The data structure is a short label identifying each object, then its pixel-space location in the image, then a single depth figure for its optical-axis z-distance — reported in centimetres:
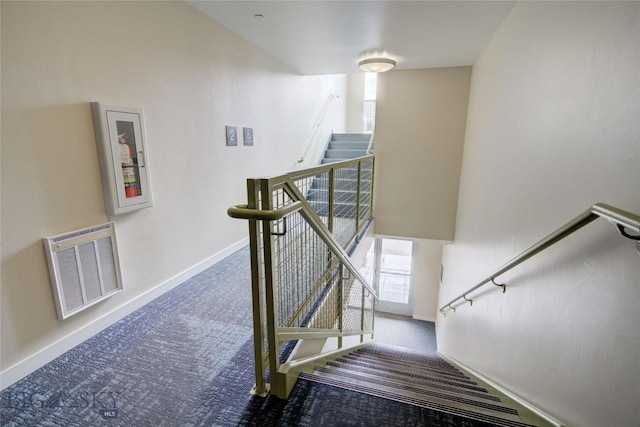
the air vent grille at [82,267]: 181
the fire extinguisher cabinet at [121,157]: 200
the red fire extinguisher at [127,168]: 213
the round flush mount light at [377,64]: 387
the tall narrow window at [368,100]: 859
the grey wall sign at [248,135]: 364
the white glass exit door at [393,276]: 688
